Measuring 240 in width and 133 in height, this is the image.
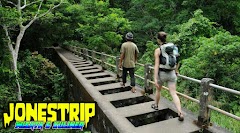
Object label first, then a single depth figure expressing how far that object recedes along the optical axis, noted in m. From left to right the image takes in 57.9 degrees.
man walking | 6.21
